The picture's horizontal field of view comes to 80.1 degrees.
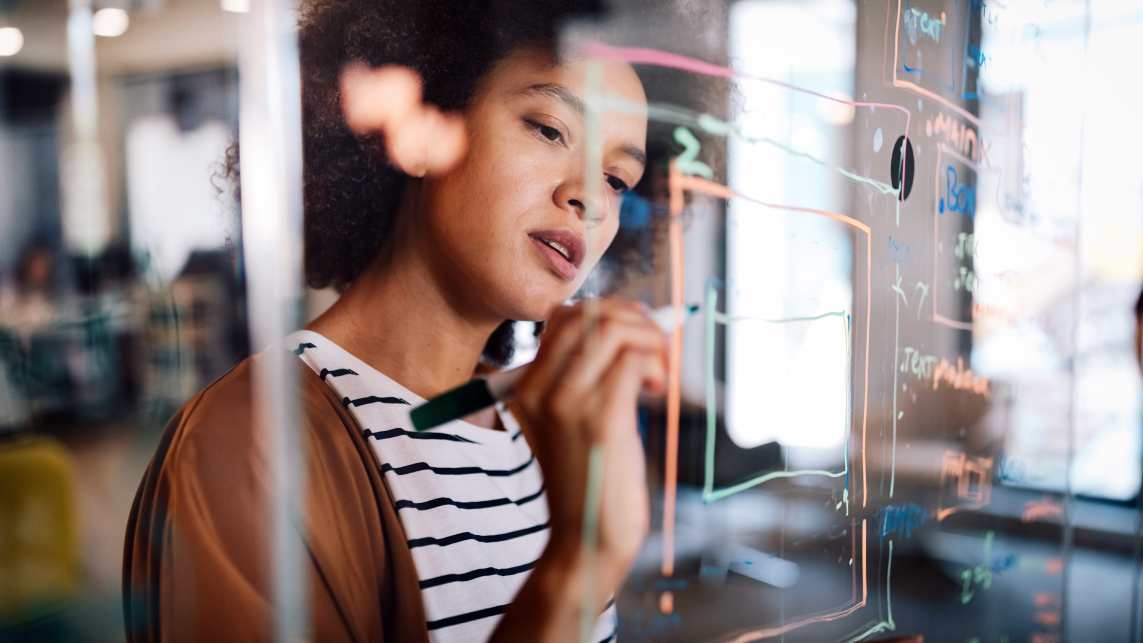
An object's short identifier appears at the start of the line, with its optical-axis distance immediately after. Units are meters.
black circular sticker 0.75
